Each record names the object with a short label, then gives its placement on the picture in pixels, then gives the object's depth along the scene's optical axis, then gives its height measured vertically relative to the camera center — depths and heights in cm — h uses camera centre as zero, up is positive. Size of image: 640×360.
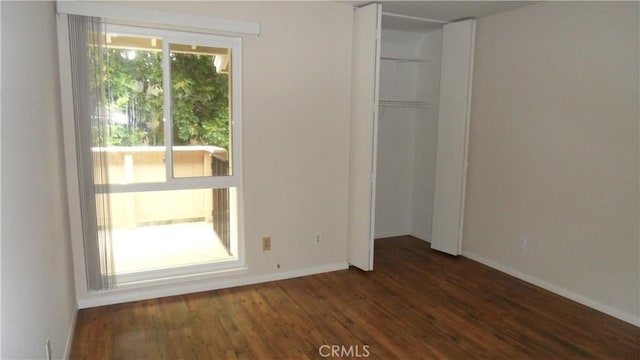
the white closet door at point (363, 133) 386 -9
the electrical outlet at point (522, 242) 399 -110
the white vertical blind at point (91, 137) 300 -13
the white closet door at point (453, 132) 438 -8
